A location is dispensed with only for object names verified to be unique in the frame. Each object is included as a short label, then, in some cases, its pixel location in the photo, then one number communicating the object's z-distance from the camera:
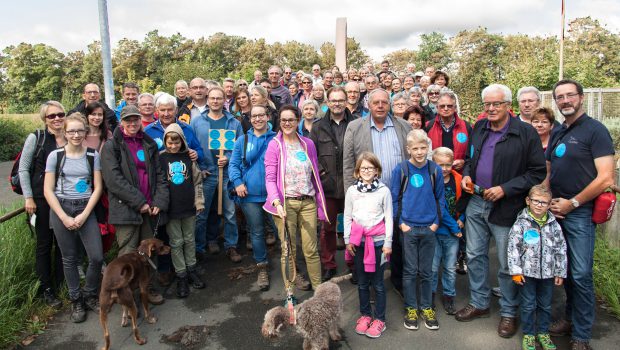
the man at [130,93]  6.34
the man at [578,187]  3.26
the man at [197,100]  5.77
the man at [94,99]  5.47
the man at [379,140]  4.29
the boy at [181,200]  4.46
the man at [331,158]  4.73
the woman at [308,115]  5.45
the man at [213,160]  5.34
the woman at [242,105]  6.26
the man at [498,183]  3.54
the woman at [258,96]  5.77
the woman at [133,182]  4.11
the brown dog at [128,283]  3.57
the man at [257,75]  9.38
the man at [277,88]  8.12
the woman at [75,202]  3.98
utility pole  8.46
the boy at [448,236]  4.08
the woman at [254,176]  4.70
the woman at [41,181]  4.14
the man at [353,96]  5.43
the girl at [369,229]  3.71
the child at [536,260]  3.33
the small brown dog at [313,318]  3.34
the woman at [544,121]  4.48
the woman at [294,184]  4.29
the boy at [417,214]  3.78
